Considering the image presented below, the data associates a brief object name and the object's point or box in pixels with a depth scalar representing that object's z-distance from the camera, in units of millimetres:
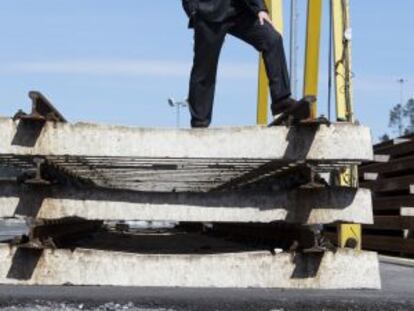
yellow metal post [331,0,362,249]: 10742
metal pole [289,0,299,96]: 18219
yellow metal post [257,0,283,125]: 10125
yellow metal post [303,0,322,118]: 11406
